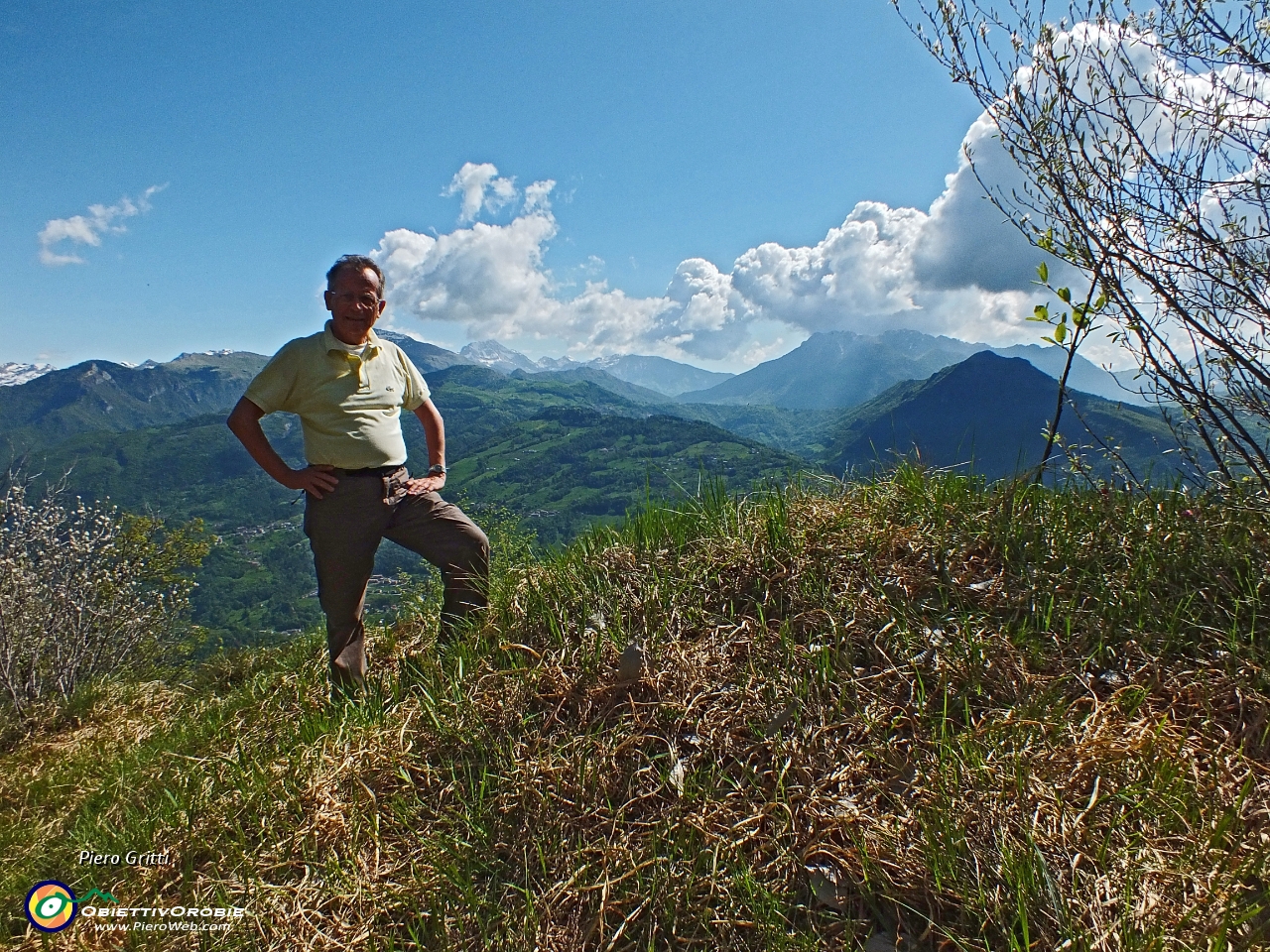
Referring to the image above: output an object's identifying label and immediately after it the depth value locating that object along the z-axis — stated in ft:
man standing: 13.71
